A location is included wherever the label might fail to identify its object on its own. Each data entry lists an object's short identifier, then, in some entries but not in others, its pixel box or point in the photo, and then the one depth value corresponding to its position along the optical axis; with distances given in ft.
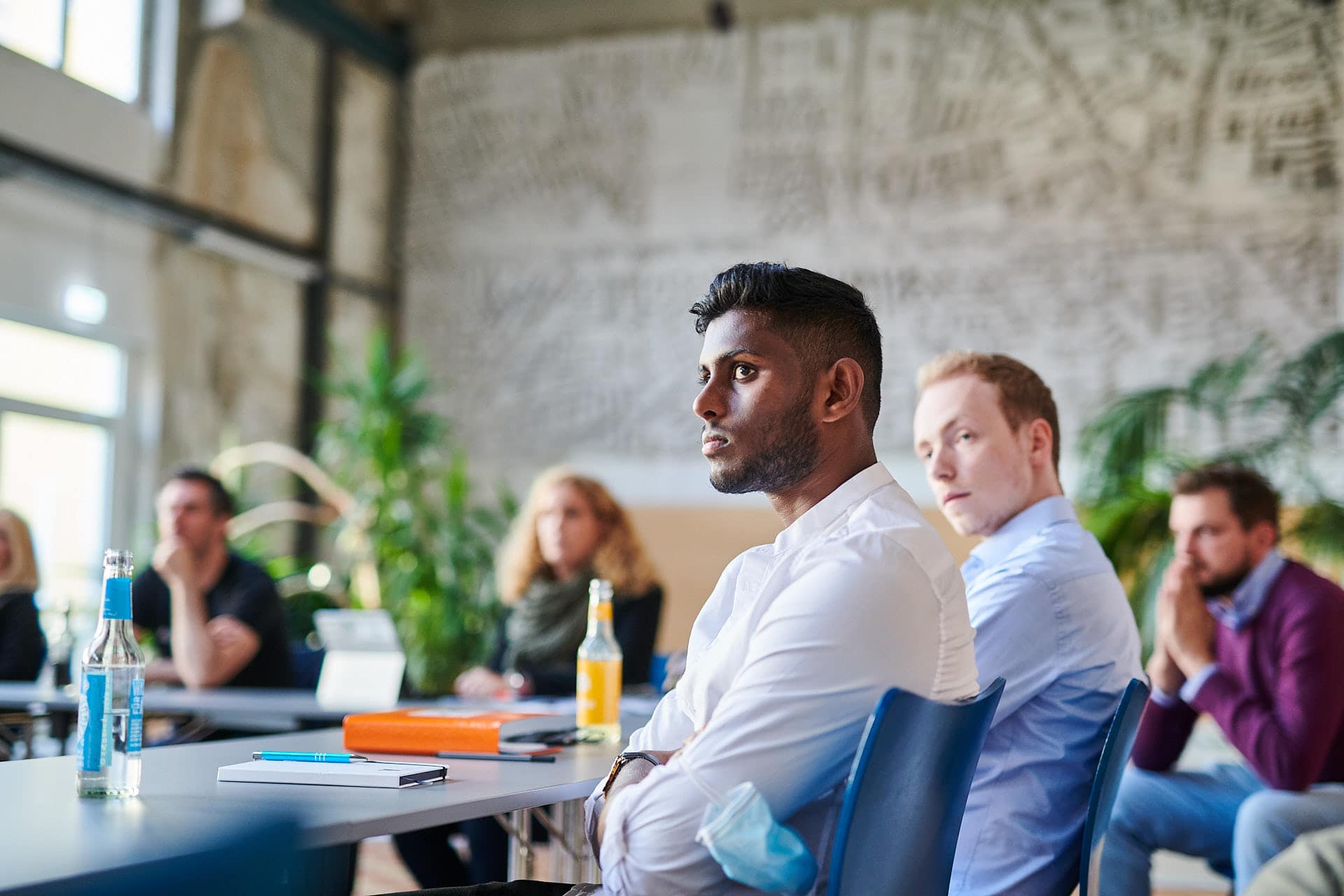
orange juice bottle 7.24
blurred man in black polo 11.56
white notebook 4.90
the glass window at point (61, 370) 20.40
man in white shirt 3.97
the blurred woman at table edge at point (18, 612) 13.01
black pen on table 5.89
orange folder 5.91
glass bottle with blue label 4.54
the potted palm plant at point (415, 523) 22.00
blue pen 5.12
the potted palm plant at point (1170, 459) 14.24
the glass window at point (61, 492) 20.62
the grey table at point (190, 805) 3.62
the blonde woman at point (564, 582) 12.53
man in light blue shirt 5.57
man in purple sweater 8.34
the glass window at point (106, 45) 21.22
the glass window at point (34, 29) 19.71
